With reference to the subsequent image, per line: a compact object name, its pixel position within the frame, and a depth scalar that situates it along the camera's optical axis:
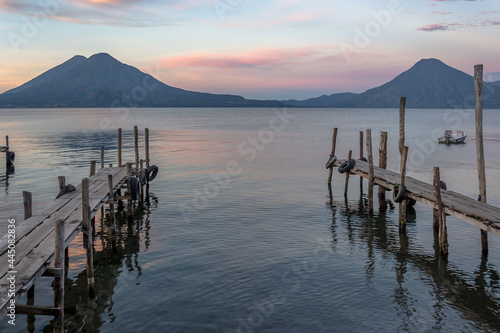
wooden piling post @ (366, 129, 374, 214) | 22.97
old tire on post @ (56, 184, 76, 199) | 18.03
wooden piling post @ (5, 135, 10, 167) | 39.06
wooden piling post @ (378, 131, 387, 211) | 24.01
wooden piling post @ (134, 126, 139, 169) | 28.57
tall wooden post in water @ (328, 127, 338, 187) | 31.46
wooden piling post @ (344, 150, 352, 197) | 28.23
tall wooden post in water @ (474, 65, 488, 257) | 16.20
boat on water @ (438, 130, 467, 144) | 63.41
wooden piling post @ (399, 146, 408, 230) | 19.30
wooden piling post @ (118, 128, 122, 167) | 28.62
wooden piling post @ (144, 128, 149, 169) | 29.63
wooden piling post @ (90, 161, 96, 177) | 22.85
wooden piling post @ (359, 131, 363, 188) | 30.42
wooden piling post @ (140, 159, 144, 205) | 26.16
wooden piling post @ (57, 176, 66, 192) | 18.61
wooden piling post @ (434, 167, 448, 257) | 15.96
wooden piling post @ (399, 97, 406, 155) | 21.62
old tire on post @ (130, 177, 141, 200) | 22.42
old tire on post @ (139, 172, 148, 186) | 26.36
